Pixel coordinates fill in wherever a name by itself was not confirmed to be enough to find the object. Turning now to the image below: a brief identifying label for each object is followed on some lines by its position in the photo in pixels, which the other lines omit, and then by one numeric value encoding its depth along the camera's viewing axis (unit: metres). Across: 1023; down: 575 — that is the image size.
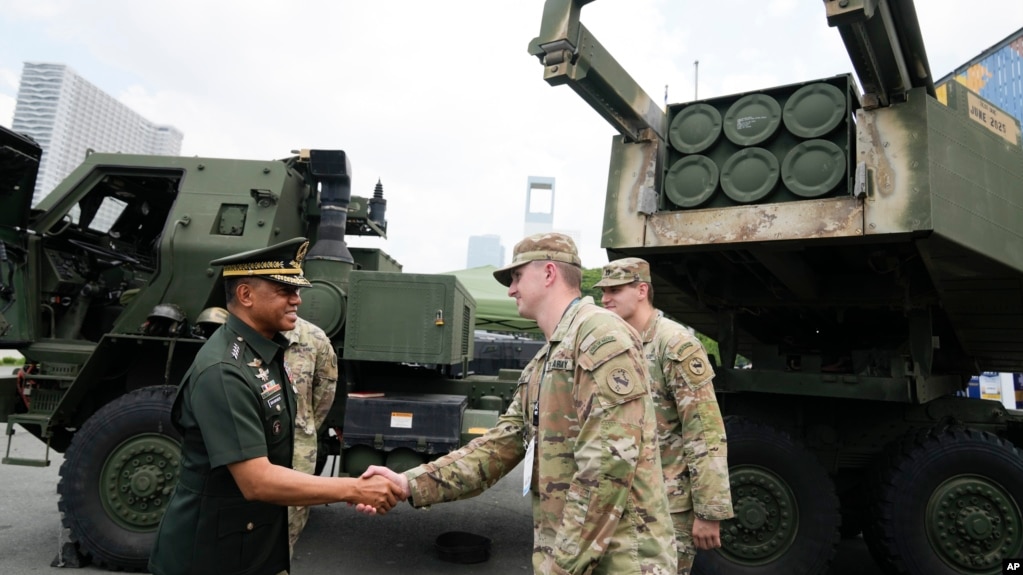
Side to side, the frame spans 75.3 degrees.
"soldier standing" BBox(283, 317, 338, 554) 3.71
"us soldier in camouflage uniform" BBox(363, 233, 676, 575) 1.63
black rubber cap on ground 4.60
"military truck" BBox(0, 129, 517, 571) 4.45
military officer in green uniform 1.82
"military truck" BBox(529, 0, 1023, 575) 3.46
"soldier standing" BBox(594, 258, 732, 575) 2.83
